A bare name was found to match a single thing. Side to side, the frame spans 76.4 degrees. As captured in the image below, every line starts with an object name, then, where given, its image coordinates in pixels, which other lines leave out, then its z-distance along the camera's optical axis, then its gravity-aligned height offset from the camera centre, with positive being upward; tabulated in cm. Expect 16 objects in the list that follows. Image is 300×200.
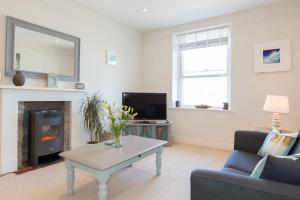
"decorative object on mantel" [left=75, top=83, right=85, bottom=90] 344 +27
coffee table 177 -58
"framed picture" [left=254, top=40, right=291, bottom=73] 329 +82
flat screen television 421 -6
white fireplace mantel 252 -21
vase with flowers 228 -29
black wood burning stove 281 -55
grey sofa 100 -48
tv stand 407 -59
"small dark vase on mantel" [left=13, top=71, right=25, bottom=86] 262 +30
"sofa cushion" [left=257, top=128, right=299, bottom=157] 183 -42
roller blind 403 +142
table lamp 282 -3
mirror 269 +78
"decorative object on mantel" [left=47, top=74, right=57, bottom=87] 305 +33
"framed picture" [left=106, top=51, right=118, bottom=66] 411 +94
